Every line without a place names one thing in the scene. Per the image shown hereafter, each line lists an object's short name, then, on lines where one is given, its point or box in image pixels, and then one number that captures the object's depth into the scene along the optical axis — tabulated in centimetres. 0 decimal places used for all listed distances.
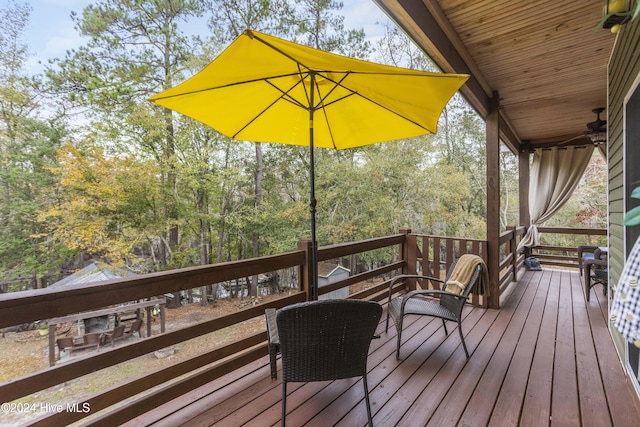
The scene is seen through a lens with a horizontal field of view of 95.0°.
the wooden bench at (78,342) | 628
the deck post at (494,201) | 356
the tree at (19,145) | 745
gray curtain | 555
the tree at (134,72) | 805
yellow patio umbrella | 141
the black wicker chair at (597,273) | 366
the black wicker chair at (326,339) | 141
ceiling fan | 379
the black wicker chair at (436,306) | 232
